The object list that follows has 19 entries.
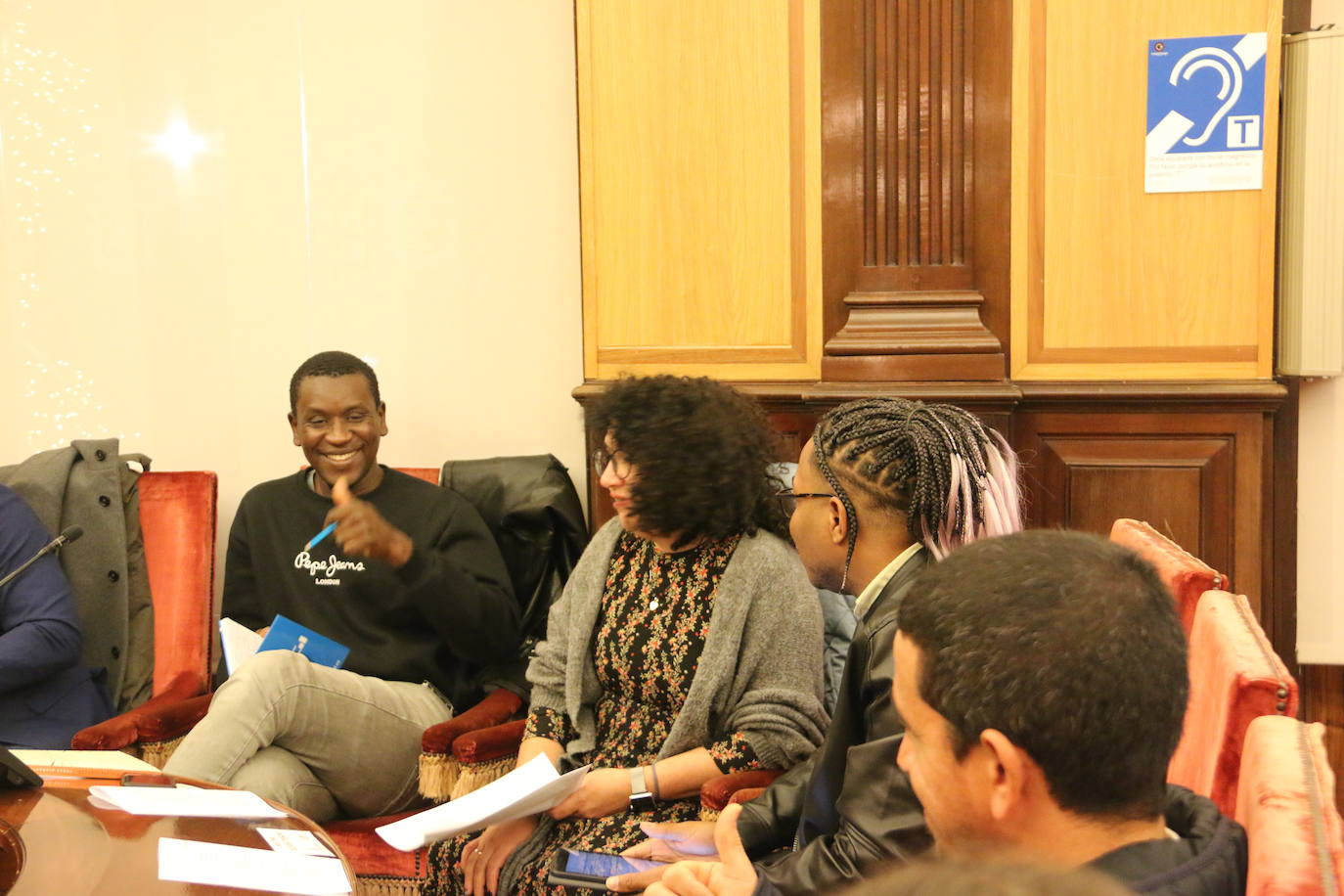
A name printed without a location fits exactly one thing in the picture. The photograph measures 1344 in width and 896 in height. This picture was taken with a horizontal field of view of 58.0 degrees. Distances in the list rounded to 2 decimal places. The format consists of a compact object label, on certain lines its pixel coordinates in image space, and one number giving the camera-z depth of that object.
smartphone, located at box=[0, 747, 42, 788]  1.90
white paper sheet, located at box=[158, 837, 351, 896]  1.57
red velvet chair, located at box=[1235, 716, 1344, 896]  0.93
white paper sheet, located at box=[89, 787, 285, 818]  1.83
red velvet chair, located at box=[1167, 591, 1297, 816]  1.29
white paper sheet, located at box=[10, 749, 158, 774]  2.11
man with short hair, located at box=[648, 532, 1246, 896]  0.98
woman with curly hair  2.12
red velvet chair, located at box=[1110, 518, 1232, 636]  1.77
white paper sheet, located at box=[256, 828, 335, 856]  1.70
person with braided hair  1.44
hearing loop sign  2.60
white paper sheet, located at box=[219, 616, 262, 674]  2.61
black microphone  2.63
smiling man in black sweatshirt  2.37
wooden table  1.61
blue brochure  2.66
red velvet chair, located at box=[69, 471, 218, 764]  3.17
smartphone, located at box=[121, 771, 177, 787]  1.98
